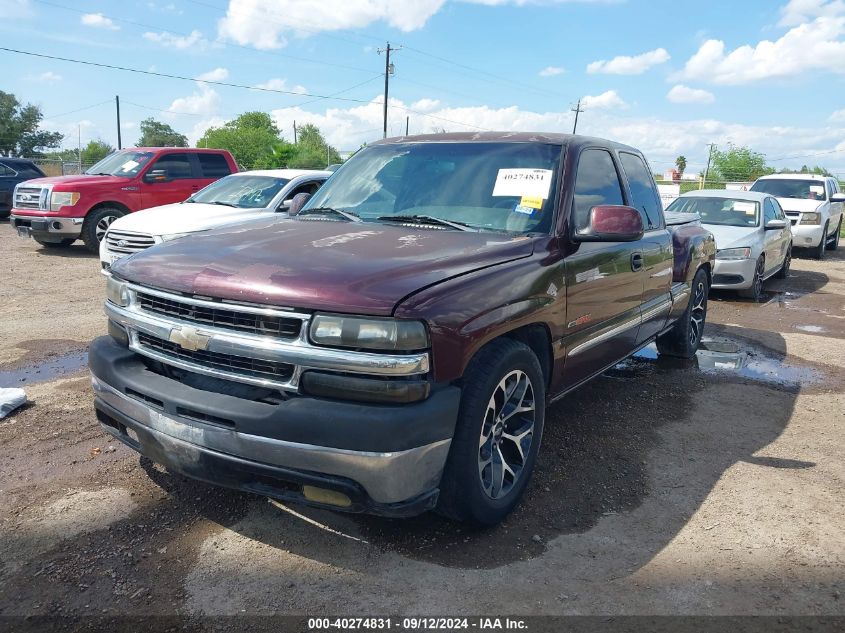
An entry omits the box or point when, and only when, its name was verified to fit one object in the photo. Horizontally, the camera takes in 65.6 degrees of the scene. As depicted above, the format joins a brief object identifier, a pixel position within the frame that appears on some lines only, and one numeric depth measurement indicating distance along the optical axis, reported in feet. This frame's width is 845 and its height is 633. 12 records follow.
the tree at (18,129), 222.48
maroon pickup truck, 8.10
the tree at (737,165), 141.49
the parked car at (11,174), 59.00
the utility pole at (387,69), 147.84
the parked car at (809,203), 48.52
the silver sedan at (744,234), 30.89
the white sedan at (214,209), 27.25
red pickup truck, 37.47
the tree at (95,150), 289.99
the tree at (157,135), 309.51
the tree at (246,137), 291.03
